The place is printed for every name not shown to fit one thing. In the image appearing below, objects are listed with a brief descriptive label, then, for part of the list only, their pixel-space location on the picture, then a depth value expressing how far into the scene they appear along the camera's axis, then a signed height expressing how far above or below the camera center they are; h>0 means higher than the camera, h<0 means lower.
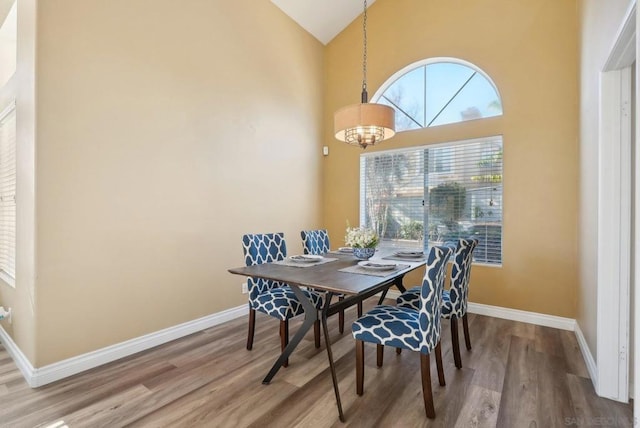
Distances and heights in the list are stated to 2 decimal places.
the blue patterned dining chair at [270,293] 2.50 -0.71
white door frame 1.98 -0.16
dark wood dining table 1.89 -0.45
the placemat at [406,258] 2.74 -0.43
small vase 2.79 -0.38
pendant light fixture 2.49 +0.71
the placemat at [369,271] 2.19 -0.44
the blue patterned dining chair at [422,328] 1.83 -0.73
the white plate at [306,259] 2.63 -0.41
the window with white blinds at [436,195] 3.63 +0.20
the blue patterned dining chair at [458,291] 2.31 -0.64
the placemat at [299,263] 2.50 -0.43
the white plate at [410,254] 2.90 -0.41
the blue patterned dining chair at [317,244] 3.14 -0.36
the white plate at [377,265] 2.32 -0.42
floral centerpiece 2.76 -0.28
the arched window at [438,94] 3.69 +1.49
